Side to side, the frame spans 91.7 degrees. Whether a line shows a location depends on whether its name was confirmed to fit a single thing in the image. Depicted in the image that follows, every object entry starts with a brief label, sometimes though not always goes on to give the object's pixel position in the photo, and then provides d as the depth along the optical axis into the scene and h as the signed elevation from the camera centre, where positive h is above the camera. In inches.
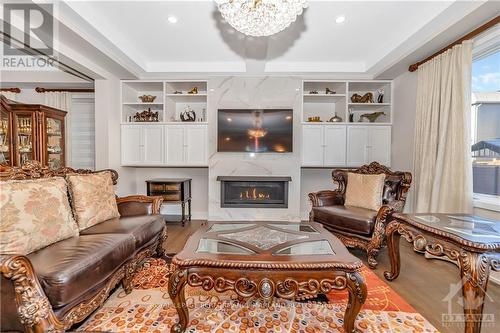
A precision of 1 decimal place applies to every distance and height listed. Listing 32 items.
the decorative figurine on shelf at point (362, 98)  170.2 +44.8
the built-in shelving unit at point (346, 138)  167.0 +16.6
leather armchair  102.3 -23.6
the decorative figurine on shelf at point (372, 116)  168.7 +32.5
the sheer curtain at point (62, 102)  180.5 +43.2
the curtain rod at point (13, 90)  176.1 +51.1
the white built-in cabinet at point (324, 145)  167.3 +11.5
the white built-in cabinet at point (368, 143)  167.0 +13.1
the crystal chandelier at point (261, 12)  78.5 +49.5
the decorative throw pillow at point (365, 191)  123.3 -15.3
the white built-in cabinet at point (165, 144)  169.3 +11.6
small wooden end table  161.6 -19.1
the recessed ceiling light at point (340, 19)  107.3 +64.0
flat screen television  165.6 +21.4
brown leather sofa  48.7 -27.2
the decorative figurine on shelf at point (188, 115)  173.3 +32.7
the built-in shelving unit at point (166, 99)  169.9 +45.7
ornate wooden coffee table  57.7 -27.3
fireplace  167.2 -22.2
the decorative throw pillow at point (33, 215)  60.9 -15.4
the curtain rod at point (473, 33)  92.4 +54.0
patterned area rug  64.9 -44.1
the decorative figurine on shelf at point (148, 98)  175.9 +45.3
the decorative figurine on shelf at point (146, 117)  173.6 +31.4
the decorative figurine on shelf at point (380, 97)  171.2 +45.9
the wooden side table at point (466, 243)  59.2 -22.5
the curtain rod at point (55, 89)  177.9 +51.5
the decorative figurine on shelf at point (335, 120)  168.7 +29.3
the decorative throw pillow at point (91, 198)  88.2 -14.9
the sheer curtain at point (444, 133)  102.9 +13.6
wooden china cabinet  144.8 +16.8
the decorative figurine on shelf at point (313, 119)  172.1 +30.2
